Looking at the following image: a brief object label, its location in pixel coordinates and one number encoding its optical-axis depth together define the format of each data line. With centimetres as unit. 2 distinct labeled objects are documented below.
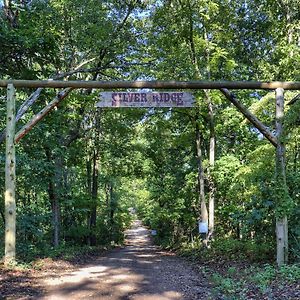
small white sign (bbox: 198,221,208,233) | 1269
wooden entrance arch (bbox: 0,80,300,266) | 836
